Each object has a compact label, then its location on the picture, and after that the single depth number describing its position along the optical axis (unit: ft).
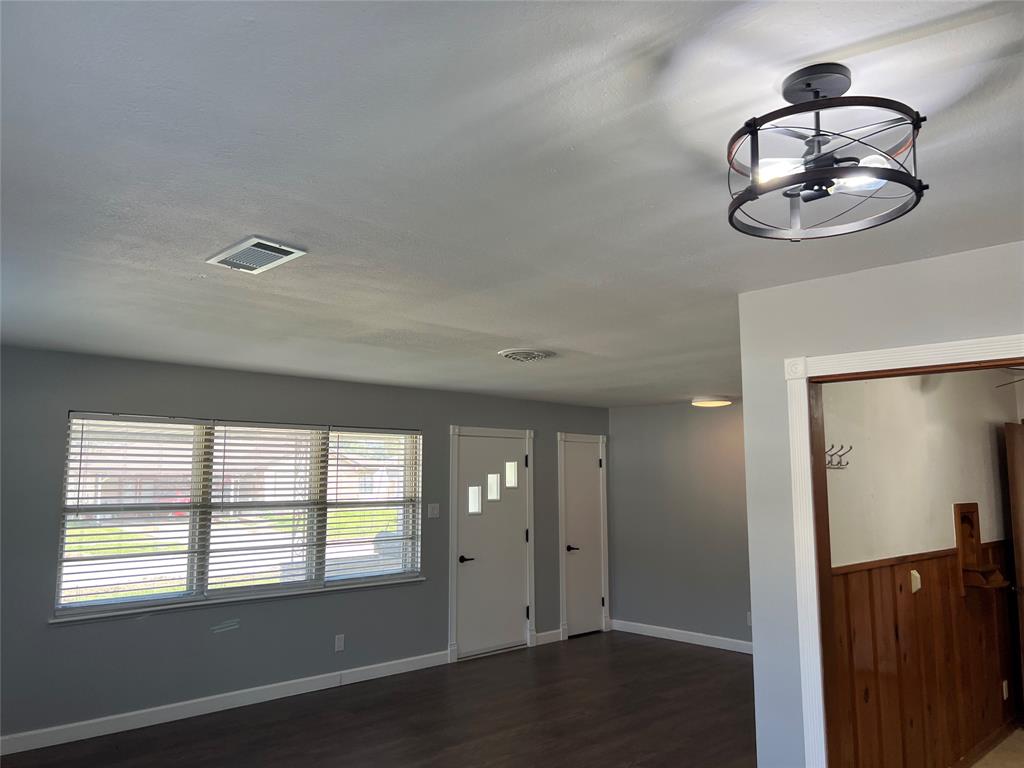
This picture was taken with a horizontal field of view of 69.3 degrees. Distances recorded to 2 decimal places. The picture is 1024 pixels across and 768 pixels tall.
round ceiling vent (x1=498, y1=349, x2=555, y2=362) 15.23
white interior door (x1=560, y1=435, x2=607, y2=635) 24.95
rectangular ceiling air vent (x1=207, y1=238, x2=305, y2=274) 8.59
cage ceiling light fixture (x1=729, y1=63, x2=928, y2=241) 4.86
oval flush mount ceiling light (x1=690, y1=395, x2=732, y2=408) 22.33
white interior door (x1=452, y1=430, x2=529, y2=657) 22.02
